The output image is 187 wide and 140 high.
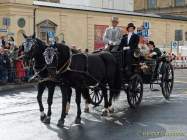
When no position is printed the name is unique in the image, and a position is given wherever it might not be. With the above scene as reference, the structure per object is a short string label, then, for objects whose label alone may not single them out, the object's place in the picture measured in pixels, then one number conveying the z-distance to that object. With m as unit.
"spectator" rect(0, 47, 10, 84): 14.50
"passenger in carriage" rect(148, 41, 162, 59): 10.68
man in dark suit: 9.23
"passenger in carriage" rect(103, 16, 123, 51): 9.47
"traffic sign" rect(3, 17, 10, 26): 17.34
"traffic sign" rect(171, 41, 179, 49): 29.19
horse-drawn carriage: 9.20
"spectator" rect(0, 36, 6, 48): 15.92
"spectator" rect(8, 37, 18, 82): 14.88
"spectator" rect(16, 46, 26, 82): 15.03
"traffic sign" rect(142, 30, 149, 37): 19.75
